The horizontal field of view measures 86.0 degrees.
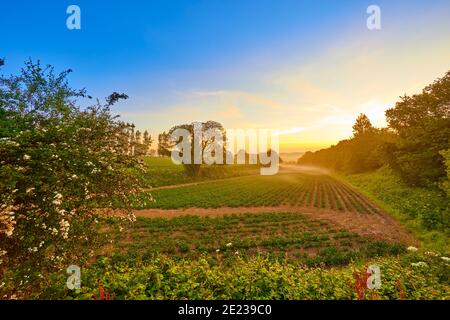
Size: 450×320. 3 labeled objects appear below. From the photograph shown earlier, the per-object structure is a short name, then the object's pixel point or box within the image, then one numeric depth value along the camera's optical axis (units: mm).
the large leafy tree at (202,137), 59625
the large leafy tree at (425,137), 27406
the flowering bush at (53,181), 5930
